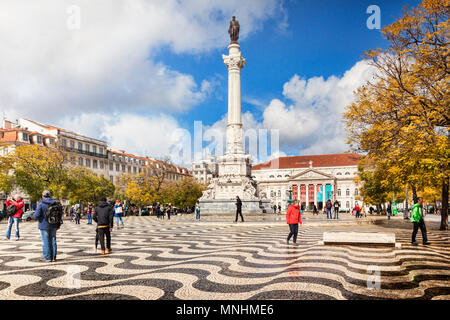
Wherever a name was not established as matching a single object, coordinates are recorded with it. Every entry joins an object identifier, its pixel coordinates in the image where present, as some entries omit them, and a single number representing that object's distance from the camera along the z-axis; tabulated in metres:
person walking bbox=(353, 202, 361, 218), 36.89
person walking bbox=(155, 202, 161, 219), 35.34
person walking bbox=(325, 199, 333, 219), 31.92
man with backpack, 8.72
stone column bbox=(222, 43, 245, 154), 39.53
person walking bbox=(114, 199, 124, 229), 20.61
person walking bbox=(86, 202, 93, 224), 27.53
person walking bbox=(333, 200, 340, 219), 32.21
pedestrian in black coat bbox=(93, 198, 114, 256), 9.75
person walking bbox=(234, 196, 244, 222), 23.03
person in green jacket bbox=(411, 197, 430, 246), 11.65
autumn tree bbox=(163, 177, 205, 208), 57.26
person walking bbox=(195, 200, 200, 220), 30.33
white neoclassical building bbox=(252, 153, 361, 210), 103.88
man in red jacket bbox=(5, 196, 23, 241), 13.60
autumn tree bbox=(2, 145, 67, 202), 35.78
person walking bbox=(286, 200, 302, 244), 11.40
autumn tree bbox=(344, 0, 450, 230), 10.82
